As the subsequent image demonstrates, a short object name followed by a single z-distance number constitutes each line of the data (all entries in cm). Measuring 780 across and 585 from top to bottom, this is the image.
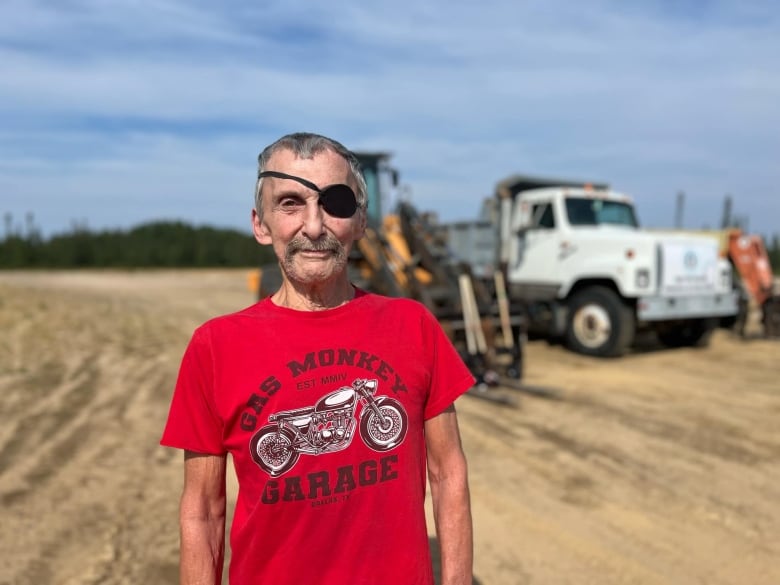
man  156
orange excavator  1136
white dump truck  945
